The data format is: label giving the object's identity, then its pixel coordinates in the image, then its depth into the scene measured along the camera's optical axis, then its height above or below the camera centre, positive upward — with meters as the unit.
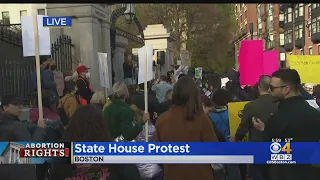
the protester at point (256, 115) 3.39 -0.51
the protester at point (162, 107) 4.36 -0.47
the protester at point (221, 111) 3.80 -0.49
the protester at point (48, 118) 3.15 -0.48
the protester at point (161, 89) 5.57 -0.26
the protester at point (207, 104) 3.95 -0.40
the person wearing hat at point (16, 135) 2.96 -0.58
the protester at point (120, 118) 3.27 -0.50
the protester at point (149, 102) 4.36 -0.39
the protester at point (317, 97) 5.34 -0.46
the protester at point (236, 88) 5.17 -0.26
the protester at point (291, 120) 2.64 -0.43
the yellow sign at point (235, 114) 3.60 -0.50
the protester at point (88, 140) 2.63 -0.59
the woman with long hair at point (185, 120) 2.68 -0.42
